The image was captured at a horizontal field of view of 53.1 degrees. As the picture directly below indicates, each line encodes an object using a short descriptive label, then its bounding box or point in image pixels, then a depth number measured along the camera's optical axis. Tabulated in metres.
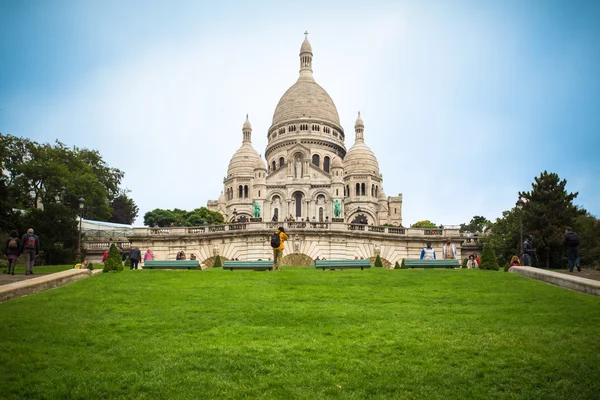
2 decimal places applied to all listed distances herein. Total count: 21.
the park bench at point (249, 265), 22.47
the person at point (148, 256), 28.91
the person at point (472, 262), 26.69
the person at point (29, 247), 20.38
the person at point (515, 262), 23.28
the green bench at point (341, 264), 23.64
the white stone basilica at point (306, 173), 78.12
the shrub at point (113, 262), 21.41
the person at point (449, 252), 26.55
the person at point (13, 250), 20.62
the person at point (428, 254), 27.50
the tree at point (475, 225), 94.06
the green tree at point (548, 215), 34.88
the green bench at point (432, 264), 24.08
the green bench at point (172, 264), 24.66
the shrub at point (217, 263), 27.73
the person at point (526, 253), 24.33
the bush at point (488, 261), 23.33
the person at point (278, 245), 21.66
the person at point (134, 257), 25.45
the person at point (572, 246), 20.34
